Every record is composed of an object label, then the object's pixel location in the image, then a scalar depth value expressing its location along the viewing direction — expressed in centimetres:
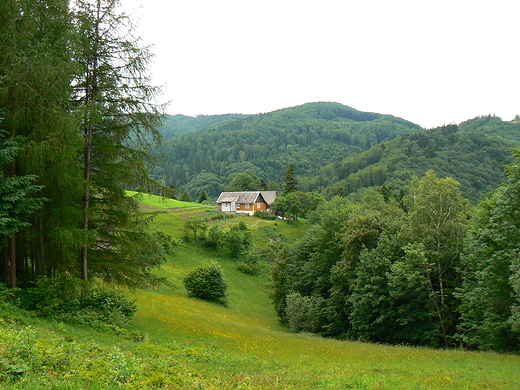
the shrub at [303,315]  3036
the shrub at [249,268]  4962
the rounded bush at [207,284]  3216
